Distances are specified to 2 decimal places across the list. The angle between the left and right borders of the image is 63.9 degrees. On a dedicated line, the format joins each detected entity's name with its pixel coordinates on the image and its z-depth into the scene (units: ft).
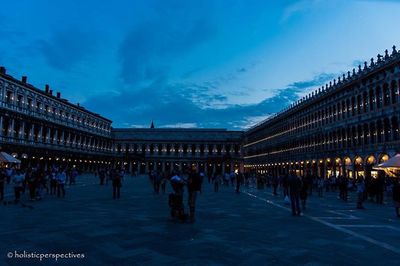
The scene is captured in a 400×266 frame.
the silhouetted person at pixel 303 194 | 52.60
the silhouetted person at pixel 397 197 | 47.61
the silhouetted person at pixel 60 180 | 66.28
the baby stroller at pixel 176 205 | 38.86
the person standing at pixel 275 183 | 82.03
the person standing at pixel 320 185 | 85.34
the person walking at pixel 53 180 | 69.94
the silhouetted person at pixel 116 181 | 66.74
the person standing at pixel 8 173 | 98.73
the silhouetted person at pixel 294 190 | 45.70
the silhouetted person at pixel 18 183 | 54.95
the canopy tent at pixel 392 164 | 70.17
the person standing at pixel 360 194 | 57.31
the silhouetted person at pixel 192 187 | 38.50
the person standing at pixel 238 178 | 90.63
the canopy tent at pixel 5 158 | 91.93
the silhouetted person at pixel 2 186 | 56.39
